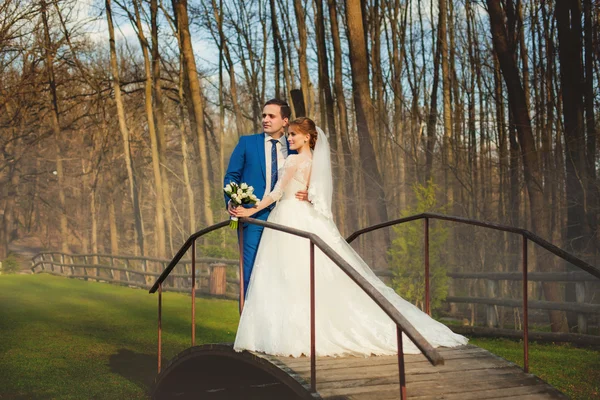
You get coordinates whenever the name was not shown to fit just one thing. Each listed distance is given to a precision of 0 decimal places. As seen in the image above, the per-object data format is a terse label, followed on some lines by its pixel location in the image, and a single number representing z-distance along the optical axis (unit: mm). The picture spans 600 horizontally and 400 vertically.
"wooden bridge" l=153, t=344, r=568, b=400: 4695
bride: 5535
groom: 6520
